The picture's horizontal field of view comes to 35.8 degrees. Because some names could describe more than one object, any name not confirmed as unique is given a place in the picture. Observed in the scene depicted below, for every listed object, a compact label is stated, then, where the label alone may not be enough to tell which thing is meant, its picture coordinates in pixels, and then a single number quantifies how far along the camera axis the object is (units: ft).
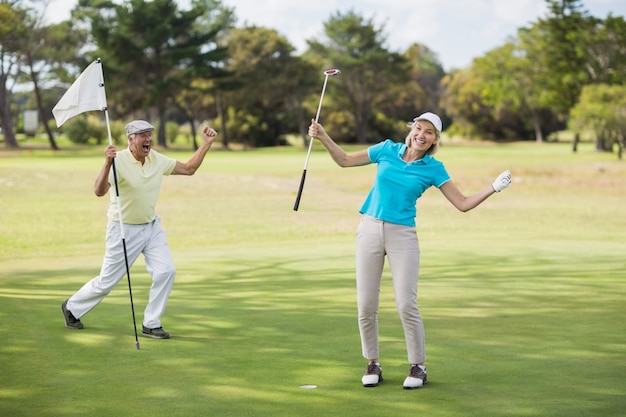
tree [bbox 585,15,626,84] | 237.25
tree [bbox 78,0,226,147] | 236.63
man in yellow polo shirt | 27.22
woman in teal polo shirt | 21.48
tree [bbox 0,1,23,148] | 227.40
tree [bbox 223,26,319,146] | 275.80
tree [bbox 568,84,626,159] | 184.03
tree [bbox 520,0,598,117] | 239.71
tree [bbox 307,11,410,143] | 299.99
